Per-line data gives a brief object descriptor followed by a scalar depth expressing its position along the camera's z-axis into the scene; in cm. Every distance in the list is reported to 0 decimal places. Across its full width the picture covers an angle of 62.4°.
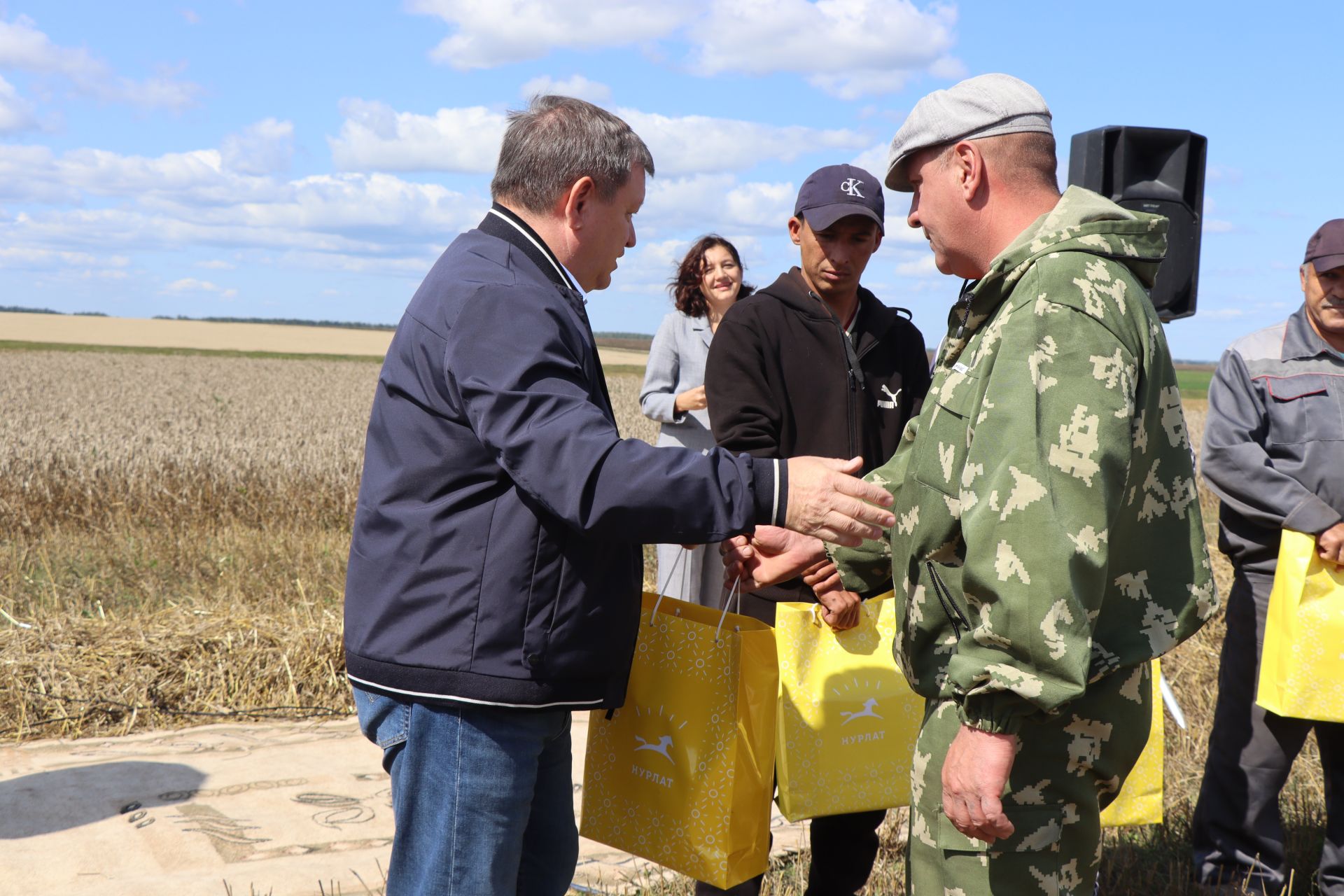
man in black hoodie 320
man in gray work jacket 367
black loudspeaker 454
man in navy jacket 195
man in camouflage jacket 172
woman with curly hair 530
